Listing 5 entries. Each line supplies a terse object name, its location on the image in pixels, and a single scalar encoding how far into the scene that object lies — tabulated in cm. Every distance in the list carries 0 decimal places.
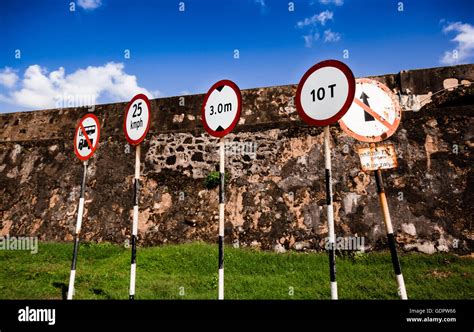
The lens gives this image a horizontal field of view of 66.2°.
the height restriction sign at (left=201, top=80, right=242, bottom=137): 451
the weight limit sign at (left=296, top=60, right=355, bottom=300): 355
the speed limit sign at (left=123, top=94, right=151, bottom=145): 514
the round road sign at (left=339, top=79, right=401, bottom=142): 387
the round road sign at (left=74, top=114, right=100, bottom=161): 555
